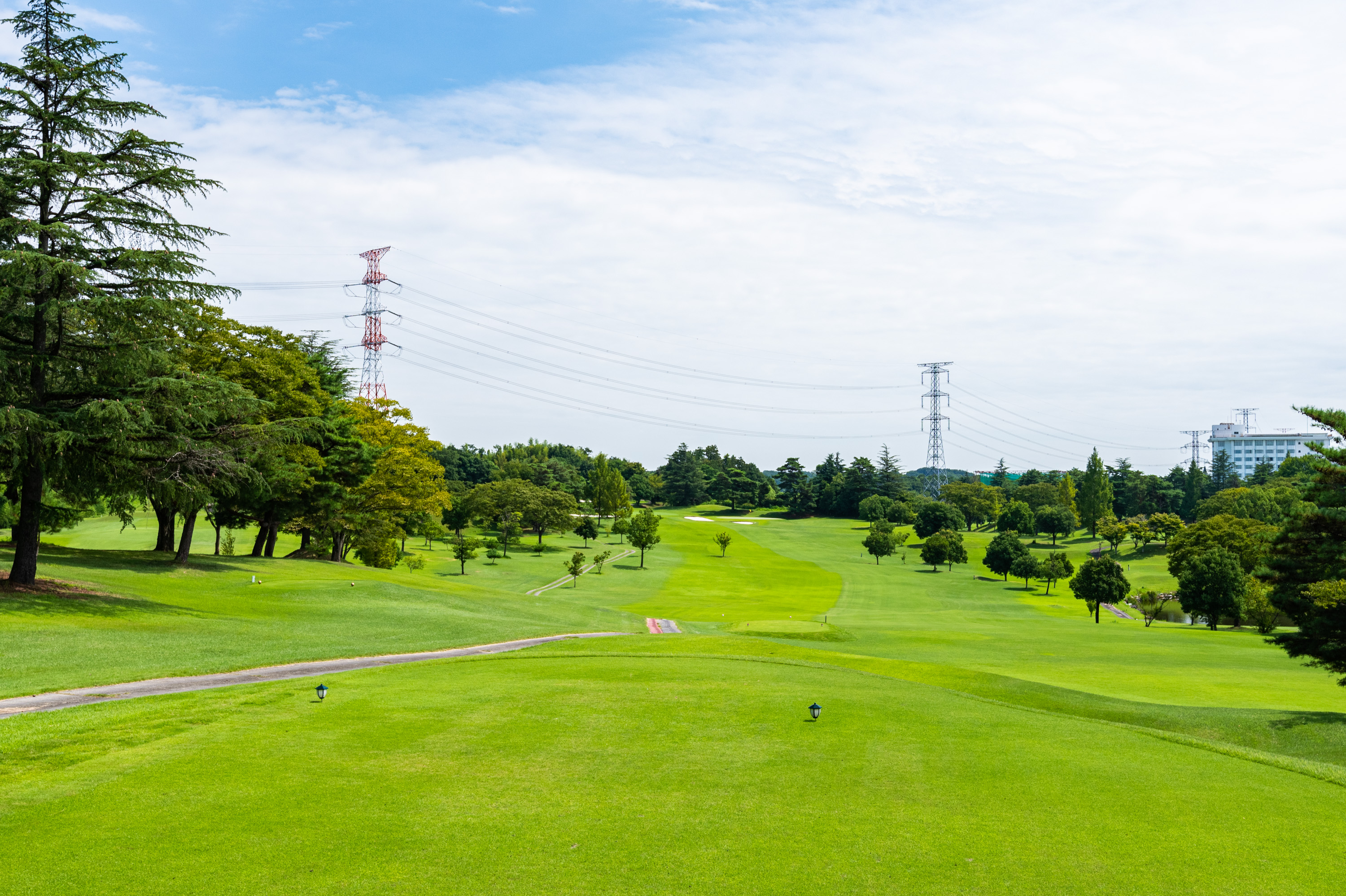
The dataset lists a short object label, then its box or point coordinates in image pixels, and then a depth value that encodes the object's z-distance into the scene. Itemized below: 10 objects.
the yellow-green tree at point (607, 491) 132.62
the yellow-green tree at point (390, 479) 62.22
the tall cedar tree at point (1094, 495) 131.00
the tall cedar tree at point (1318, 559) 23.75
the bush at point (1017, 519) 121.94
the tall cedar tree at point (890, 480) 160.62
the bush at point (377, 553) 66.25
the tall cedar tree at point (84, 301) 28.69
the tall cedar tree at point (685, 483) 179.00
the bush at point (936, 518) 118.25
